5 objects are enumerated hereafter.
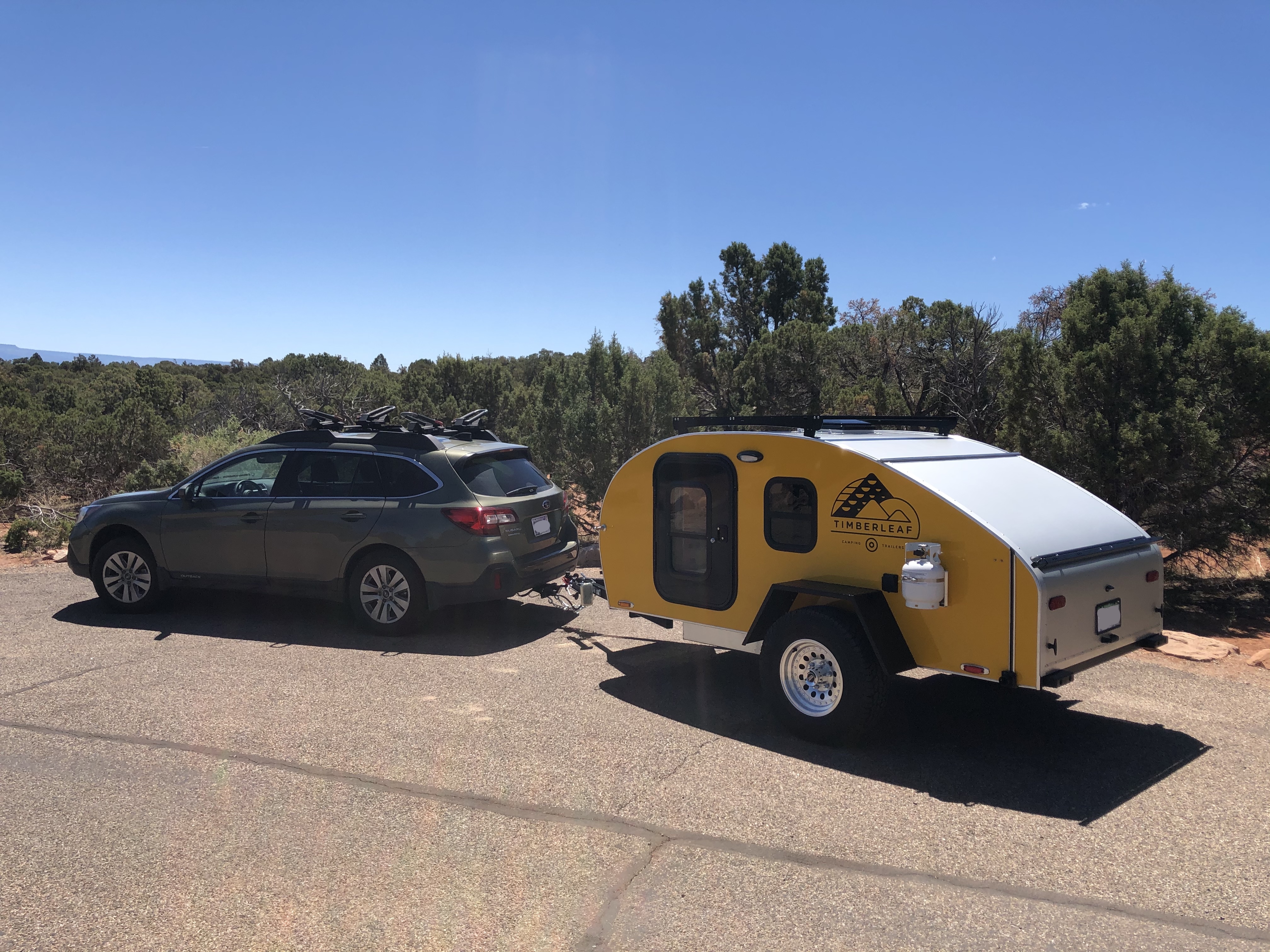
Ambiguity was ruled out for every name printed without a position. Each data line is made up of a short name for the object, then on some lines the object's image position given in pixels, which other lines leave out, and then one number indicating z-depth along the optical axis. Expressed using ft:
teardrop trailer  16.06
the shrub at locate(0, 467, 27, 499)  53.26
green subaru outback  25.34
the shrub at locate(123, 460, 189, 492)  51.44
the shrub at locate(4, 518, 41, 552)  43.09
